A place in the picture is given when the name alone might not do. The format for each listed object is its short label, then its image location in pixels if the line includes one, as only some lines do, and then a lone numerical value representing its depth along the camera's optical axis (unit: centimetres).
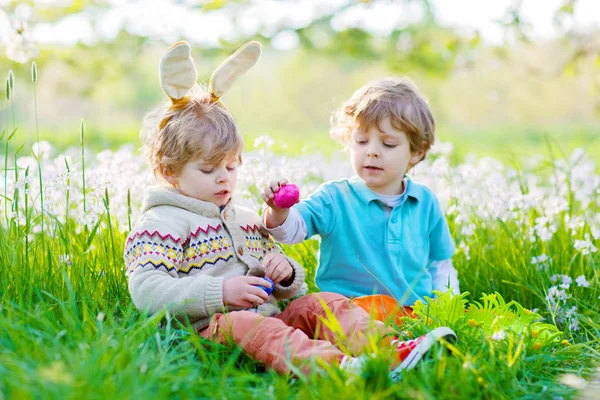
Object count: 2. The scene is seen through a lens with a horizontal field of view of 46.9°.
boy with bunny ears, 258
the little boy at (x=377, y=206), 321
